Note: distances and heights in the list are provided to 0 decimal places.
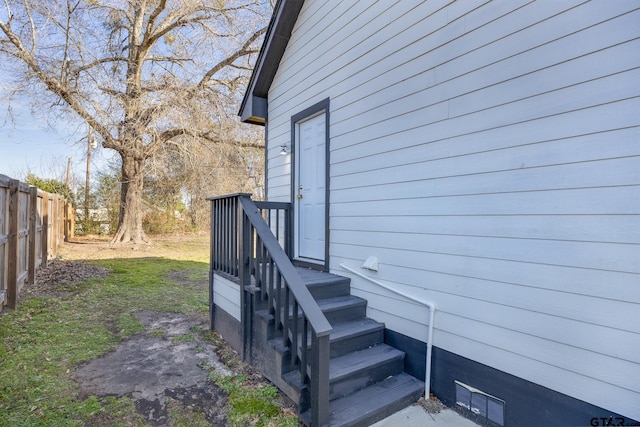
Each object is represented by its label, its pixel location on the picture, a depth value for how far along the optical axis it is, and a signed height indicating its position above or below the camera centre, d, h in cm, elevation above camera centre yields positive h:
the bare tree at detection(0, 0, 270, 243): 889 +439
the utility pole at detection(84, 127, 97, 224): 1304 +81
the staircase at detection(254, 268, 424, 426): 231 -117
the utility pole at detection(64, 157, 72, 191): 1366 +181
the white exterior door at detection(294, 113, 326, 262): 412 +35
